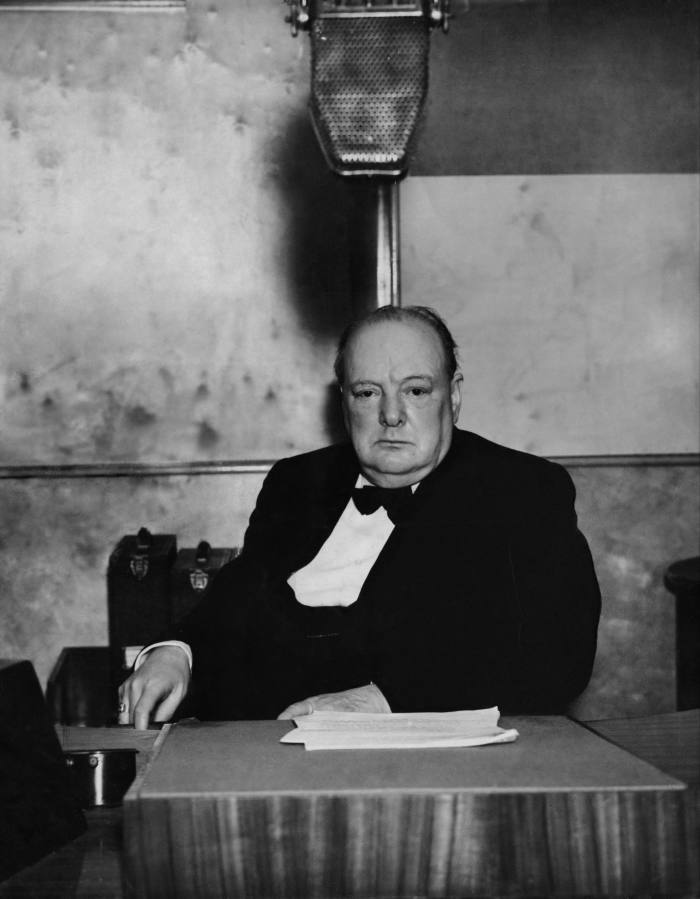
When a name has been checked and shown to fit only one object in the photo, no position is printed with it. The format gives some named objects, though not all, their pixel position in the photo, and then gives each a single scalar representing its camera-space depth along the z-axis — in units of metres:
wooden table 1.12
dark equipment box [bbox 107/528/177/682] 3.49
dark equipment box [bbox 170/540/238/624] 3.51
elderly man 2.28
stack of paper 1.30
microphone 2.36
